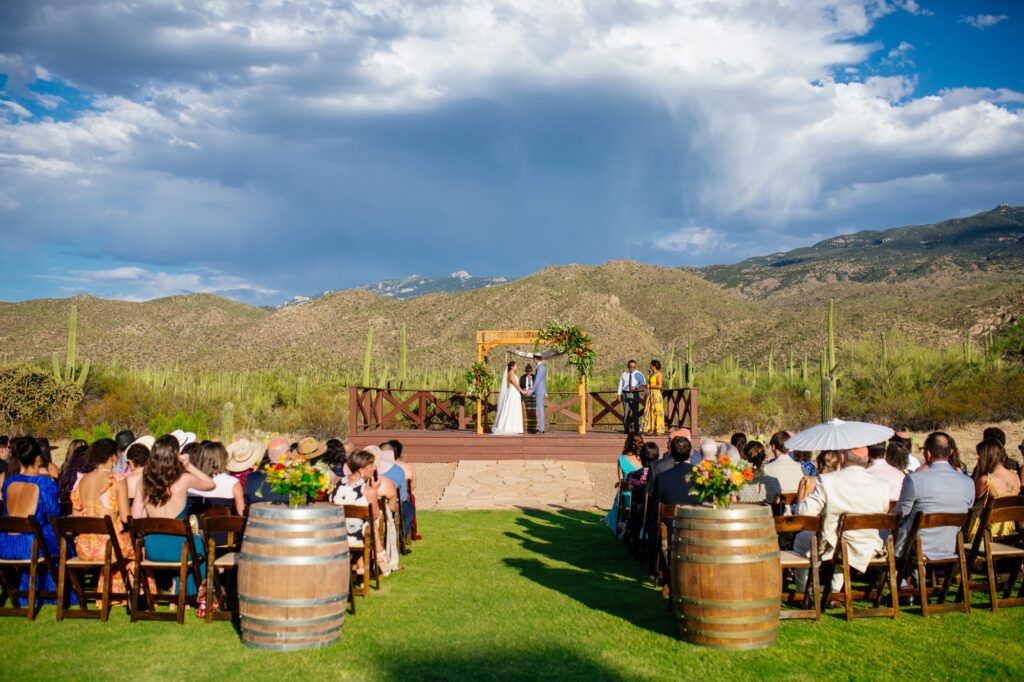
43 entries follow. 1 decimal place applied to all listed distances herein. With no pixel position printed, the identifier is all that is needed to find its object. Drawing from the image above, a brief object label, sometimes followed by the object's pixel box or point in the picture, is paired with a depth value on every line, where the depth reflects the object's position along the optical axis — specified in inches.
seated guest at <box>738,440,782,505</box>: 286.5
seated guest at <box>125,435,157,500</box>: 261.7
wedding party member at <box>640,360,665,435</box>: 751.0
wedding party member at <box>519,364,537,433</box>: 772.6
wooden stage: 722.8
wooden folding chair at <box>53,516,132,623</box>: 228.1
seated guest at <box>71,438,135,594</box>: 246.4
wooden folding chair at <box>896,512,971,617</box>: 234.5
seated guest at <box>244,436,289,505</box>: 282.4
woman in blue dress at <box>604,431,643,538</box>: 373.4
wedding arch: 735.7
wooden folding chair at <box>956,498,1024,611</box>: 239.6
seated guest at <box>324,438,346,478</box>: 330.3
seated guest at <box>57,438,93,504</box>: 291.0
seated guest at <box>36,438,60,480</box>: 289.6
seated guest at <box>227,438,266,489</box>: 319.0
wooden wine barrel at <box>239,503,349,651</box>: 205.5
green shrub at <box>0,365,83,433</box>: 837.2
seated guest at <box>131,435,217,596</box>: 247.0
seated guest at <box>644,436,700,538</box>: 279.5
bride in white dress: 751.7
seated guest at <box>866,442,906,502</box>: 289.7
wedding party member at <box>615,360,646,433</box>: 730.2
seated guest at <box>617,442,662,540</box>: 332.5
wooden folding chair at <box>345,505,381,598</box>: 264.5
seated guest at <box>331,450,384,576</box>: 292.2
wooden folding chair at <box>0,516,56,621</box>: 232.1
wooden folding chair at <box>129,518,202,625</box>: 228.4
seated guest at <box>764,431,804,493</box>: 322.0
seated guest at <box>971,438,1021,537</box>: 270.7
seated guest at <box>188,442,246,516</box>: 275.7
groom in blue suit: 760.3
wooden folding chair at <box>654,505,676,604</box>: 268.8
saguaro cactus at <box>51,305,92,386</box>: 887.7
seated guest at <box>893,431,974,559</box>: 248.4
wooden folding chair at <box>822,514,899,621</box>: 229.6
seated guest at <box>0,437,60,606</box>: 250.1
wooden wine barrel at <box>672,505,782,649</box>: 204.2
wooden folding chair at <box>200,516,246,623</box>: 231.0
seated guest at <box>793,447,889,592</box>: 242.4
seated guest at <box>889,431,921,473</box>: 332.1
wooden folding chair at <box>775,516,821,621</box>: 231.3
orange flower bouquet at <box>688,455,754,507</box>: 205.8
